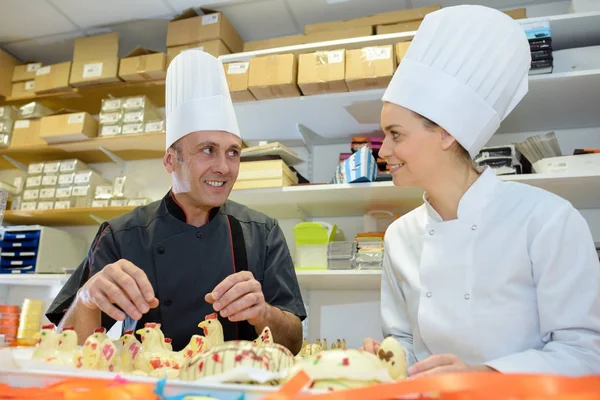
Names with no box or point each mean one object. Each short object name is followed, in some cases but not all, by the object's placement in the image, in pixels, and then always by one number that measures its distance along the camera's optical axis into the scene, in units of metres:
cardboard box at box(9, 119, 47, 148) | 3.20
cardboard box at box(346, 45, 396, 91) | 2.35
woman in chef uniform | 0.93
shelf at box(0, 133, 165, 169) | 2.99
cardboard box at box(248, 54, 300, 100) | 2.48
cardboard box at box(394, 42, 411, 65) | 2.37
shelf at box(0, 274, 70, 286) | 2.87
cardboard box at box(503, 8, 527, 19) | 2.38
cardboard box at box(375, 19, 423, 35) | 2.54
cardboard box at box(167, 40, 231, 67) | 2.88
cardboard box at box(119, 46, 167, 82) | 2.96
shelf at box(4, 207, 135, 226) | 2.93
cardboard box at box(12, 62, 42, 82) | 3.42
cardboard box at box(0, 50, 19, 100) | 3.40
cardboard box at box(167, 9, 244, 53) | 2.90
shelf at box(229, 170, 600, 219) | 2.13
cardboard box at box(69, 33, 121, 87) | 3.11
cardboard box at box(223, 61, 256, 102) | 2.55
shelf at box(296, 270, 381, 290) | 2.33
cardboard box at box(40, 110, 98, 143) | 3.02
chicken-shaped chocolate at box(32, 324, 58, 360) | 0.77
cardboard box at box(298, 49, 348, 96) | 2.40
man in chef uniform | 1.43
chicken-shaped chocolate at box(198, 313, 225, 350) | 0.92
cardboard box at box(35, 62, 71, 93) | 3.22
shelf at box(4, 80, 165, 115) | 3.12
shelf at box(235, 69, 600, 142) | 2.18
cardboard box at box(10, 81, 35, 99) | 3.39
